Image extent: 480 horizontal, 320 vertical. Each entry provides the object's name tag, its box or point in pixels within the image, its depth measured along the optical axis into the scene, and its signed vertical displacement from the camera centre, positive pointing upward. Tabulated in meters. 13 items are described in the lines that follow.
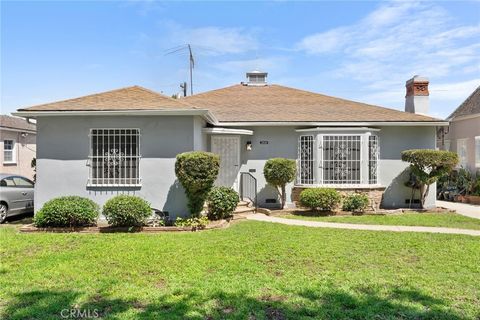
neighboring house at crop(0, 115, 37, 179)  18.31 +0.92
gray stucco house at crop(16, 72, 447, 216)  10.65 +0.82
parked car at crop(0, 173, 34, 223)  11.01 -1.12
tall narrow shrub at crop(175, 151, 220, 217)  9.71 -0.35
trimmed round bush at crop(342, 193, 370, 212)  12.32 -1.52
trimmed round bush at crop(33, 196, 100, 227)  9.37 -1.44
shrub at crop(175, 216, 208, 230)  9.59 -1.75
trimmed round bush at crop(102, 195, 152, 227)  9.32 -1.37
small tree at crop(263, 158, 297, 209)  12.57 -0.35
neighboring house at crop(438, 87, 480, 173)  18.92 +1.72
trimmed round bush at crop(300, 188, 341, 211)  12.12 -1.34
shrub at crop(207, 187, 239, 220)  10.70 -1.33
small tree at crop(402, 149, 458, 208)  12.38 -0.07
